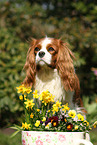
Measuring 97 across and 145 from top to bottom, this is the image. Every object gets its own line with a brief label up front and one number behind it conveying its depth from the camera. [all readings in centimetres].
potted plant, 173
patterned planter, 173
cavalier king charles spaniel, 205
